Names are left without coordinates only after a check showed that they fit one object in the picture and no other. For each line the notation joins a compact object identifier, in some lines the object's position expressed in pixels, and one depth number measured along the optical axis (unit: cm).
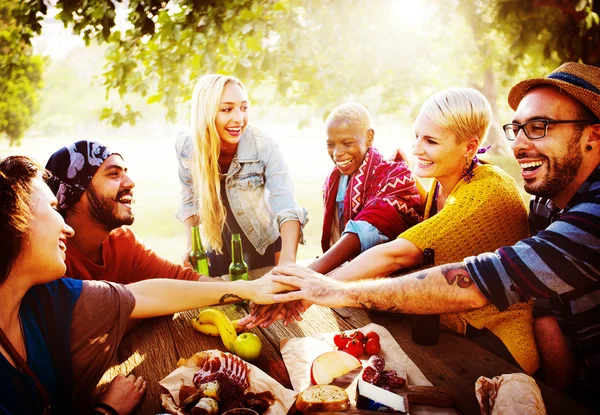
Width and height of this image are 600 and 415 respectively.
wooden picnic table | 180
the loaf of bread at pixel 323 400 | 162
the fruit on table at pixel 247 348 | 208
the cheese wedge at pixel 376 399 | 159
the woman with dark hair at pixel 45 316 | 166
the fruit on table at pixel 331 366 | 187
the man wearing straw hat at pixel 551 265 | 187
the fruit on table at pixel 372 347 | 209
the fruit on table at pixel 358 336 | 215
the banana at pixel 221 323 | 220
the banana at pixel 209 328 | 232
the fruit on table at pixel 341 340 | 216
